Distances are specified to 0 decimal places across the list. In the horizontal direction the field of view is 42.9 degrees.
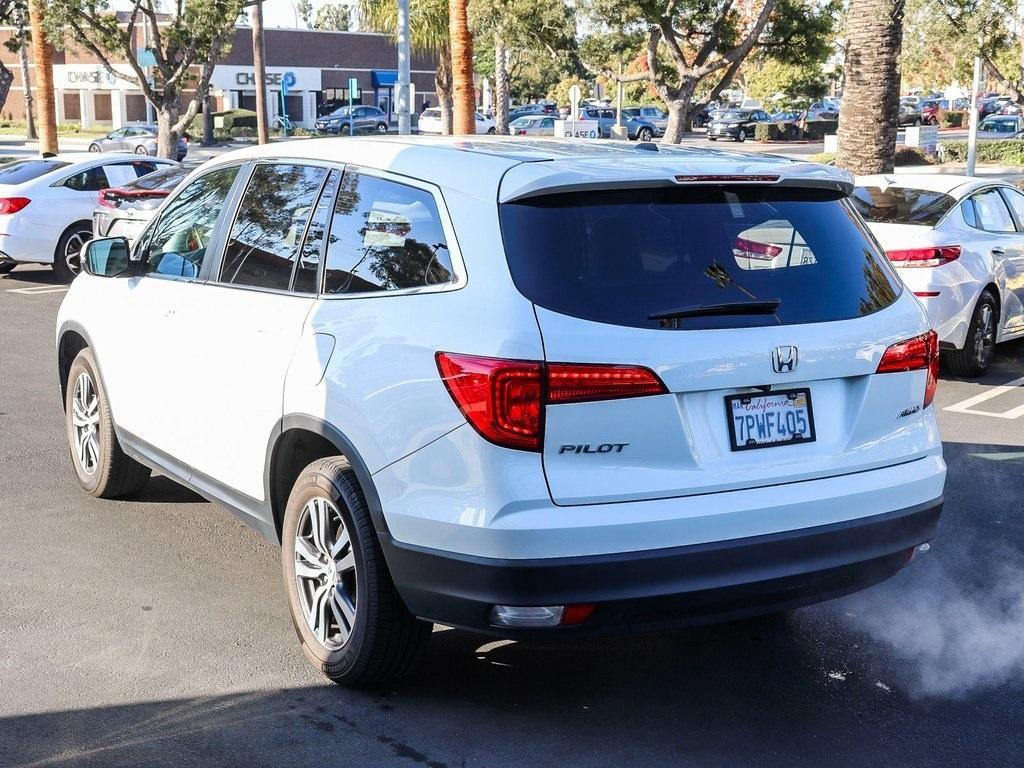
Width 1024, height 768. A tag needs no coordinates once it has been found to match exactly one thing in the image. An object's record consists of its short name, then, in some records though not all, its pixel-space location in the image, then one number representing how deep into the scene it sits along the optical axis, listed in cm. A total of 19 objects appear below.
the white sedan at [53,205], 1675
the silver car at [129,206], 1623
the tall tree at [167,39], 2673
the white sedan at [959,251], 1020
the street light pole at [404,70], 2523
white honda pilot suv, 376
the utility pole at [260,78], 3762
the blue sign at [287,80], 5723
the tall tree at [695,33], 2792
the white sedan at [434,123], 5706
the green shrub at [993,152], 4244
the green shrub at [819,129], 6226
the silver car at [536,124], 5819
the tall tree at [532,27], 2938
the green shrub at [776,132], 5969
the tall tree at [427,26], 4219
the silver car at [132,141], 4234
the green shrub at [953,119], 7731
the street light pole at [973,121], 2380
